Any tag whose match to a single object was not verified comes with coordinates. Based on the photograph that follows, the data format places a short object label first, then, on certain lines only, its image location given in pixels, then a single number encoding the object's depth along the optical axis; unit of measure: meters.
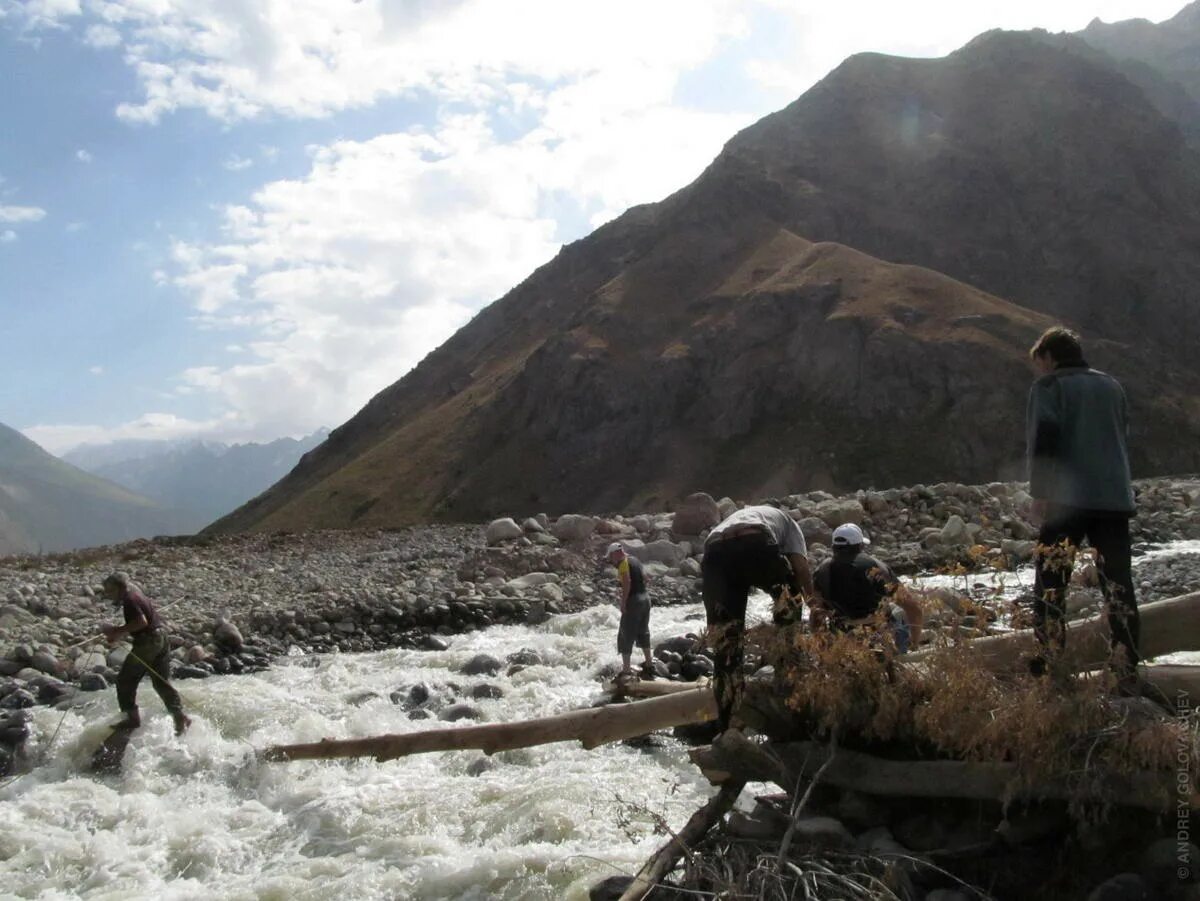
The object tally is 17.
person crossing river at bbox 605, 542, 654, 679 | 14.70
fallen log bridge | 8.39
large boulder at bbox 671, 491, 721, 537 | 30.89
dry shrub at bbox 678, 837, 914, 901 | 5.81
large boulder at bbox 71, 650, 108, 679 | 15.95
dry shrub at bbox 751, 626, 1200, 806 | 5.65
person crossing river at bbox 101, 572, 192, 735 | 12.43
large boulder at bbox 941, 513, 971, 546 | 26.97
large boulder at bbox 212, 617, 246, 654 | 18.50
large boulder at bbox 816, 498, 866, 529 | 29.69
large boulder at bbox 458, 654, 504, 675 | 16.14
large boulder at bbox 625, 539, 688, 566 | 27.55
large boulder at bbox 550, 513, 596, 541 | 30.84
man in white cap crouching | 7.47
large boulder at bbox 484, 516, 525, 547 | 31.50
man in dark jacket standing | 6.41
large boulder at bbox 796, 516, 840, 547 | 27.59
